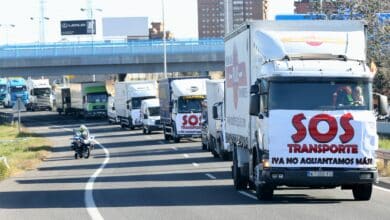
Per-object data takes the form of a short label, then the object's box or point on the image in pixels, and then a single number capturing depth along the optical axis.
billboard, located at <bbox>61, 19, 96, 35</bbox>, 144.75
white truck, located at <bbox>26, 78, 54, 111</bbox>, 110.88
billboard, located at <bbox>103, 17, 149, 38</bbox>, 160.25
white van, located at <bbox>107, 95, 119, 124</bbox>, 77.72
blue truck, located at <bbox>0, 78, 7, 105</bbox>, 126.36
